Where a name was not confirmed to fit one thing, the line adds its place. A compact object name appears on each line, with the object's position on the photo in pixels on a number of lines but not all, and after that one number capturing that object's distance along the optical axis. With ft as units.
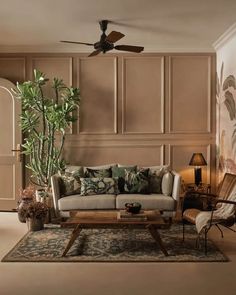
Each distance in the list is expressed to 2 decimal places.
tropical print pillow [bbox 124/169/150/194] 18.95
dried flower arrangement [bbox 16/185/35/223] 18.08
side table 19.02
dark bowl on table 14.49
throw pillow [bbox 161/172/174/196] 19.02
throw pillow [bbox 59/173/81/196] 19.10
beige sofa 17.93
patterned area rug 13.56
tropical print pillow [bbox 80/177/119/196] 18.68
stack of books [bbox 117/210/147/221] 13.97
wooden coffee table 13.58
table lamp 21.27
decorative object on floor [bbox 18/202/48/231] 17.49
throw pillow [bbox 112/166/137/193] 19.45
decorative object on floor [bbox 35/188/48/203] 19.13
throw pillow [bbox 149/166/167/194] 19.43
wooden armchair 14.17
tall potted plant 20.48
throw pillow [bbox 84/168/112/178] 19.63
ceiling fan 16.89
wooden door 21.98
